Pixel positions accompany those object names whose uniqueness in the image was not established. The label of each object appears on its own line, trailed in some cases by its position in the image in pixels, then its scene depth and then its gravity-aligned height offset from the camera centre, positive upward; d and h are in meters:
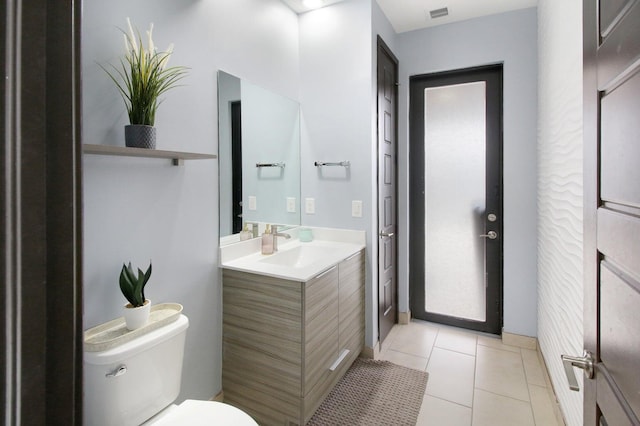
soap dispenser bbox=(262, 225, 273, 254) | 2.20 -0.22
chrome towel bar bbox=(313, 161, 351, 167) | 2.52 +0.38
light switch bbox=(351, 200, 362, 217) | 2.51 +0.02
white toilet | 1.10 -0.65
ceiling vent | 2.66 +1.67
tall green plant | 1.32 +0.55
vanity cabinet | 1.70 -0.75
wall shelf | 1.15 +0.24
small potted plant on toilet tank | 1.26 -0.35
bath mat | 1.87 -1.20
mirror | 1.96 +0.38
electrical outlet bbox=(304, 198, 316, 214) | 2.71 +0.04
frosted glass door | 2.89 +0.11
